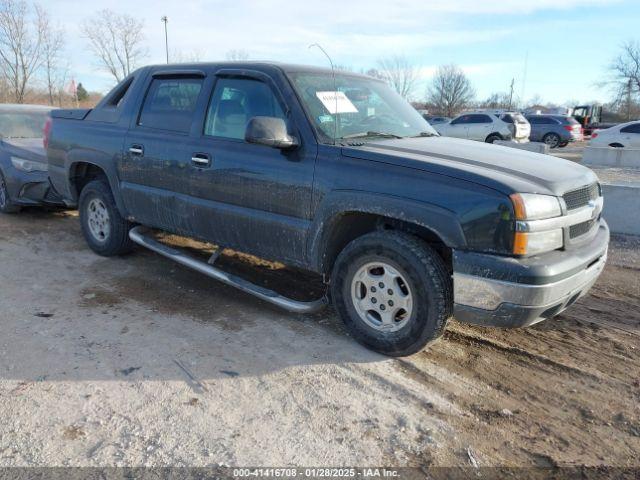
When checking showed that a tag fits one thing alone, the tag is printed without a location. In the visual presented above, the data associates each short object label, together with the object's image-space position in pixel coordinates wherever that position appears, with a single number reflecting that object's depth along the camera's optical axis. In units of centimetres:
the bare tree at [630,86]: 5622
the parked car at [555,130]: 2412
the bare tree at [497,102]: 7053
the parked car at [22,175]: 707
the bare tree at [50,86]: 2616
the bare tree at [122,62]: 2941
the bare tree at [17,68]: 2427
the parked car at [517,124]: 2034
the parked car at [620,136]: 1884
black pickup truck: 294
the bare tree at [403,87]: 4768
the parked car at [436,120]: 2719
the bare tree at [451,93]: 5753
